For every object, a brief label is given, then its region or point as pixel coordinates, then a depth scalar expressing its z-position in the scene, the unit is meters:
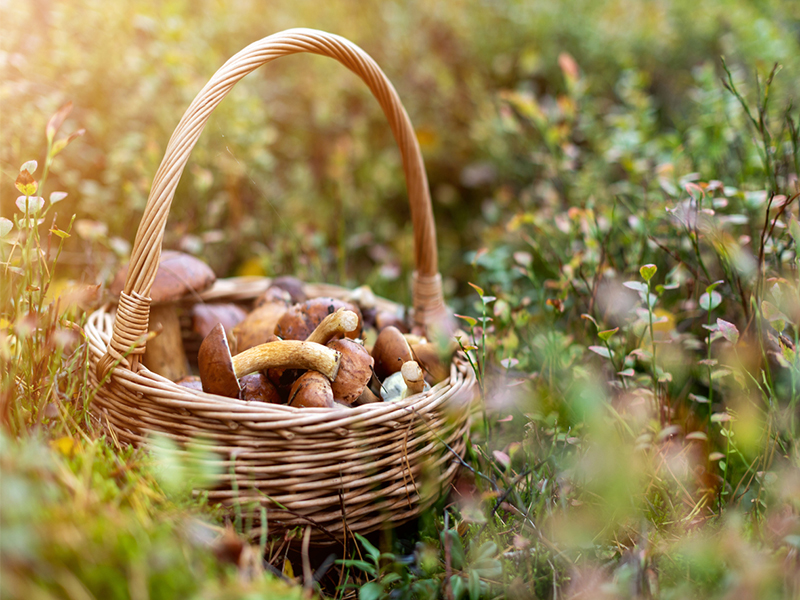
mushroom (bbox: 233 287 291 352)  1.36
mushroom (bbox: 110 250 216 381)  1.36
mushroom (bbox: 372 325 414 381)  1.22
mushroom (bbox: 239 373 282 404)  1.14
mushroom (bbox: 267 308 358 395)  1.19
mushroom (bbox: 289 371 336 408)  1.07
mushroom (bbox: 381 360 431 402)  1.14
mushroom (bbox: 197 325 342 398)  1.05
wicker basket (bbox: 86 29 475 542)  0.97
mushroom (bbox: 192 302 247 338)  1.46
